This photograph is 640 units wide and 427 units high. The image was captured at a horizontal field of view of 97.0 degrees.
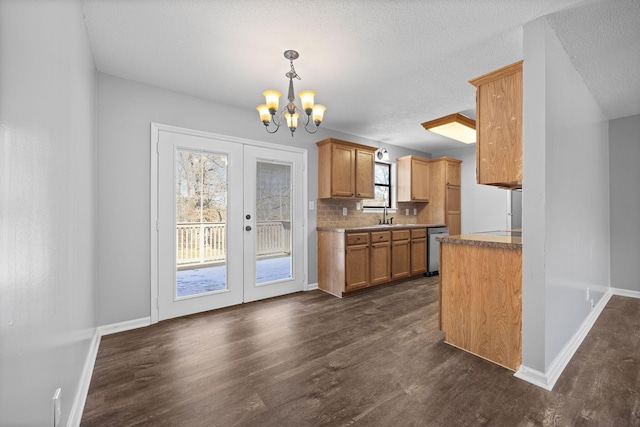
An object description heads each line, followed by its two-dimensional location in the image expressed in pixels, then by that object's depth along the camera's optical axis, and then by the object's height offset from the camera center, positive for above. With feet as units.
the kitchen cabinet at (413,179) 17.78 +2.36
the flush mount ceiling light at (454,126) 11.44 +3.81
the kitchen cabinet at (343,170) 13.79 +2.35
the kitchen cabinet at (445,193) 18.15 +1.47
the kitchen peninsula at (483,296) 6.81 -2.10
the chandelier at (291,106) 7.91 +3.26
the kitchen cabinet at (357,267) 12.87 -2.38
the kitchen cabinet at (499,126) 6.95 +2.30
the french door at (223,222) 10.21 -0.23
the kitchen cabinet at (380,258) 13.83 -2.10
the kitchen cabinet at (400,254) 14.75 -2.04
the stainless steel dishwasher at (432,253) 16.53 -2.18
